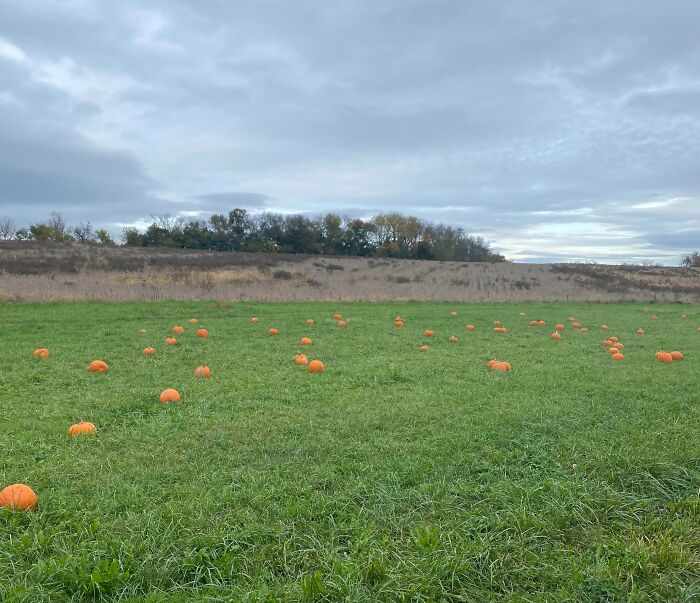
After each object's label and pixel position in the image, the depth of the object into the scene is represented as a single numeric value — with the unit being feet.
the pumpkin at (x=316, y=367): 26.27
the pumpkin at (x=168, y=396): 20.25
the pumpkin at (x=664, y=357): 30.45
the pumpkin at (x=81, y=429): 16.17
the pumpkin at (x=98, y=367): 26.11
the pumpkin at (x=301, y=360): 28.14
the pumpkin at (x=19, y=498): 11.36
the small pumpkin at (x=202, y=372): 24.72
